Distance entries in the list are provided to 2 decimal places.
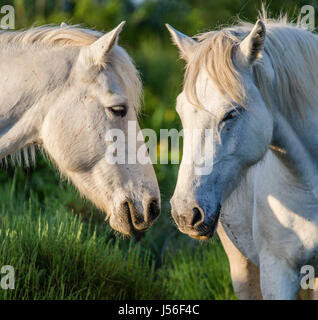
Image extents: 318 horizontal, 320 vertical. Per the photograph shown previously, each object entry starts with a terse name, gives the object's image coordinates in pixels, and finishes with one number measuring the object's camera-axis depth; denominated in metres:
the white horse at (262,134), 6.56
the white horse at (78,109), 7.71
